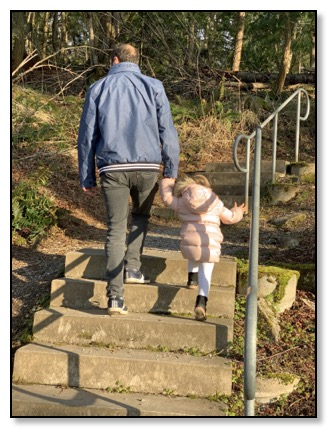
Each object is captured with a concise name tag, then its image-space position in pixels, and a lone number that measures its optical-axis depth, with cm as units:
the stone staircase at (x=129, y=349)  423
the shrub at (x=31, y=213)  746
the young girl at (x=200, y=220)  475
